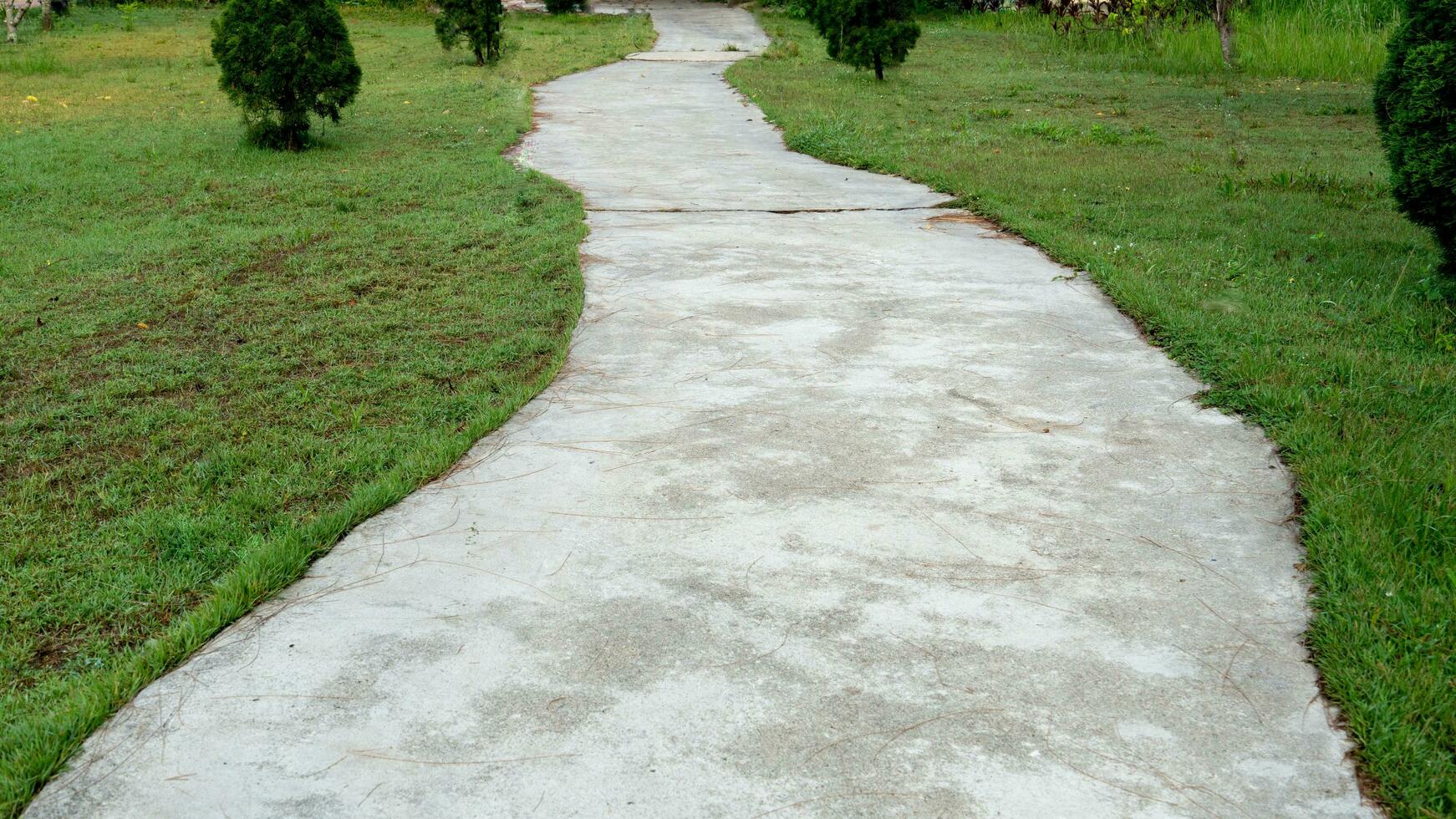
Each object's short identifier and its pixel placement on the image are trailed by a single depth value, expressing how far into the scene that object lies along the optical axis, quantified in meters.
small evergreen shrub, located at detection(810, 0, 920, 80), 15.15
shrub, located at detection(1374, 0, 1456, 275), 5.18
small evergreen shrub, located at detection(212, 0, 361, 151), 9.80
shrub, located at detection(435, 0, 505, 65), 16.81
